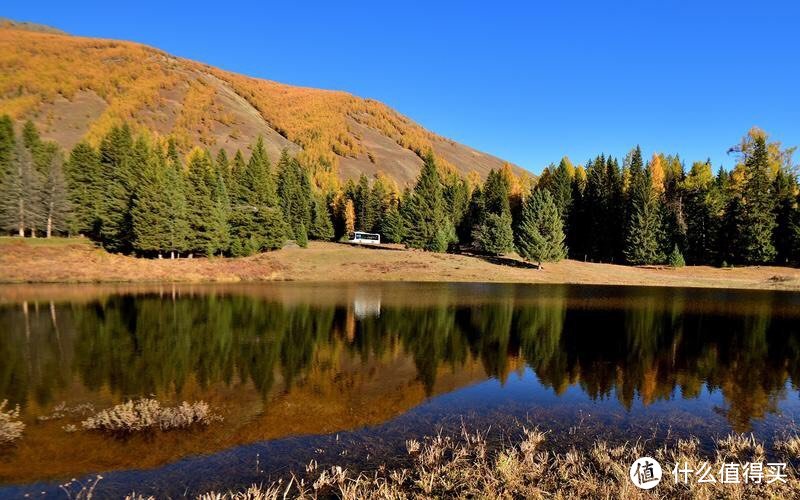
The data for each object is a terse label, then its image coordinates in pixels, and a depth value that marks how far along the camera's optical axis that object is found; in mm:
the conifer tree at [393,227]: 91125
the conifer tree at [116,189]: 63125
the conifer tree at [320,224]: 101688
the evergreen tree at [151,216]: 60594
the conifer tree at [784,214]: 71688
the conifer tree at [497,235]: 76062
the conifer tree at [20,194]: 61344
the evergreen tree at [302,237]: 82000
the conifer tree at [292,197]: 94125
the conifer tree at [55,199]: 64500
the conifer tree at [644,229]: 76625
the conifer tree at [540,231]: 68562
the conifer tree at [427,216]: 82062
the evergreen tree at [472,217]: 99375
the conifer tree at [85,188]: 68312
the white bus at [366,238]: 95488
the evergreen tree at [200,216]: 64875
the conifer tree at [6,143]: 63531
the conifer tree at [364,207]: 111750
